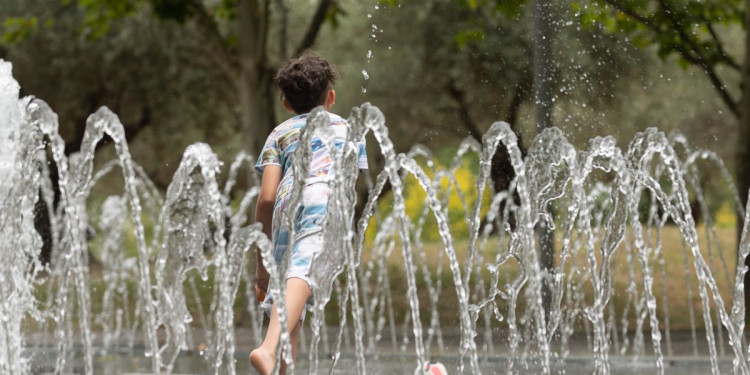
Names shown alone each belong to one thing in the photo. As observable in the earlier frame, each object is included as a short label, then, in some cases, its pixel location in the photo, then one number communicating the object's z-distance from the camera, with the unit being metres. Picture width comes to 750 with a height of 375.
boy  7.66
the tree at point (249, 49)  22.00
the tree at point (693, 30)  19.61
